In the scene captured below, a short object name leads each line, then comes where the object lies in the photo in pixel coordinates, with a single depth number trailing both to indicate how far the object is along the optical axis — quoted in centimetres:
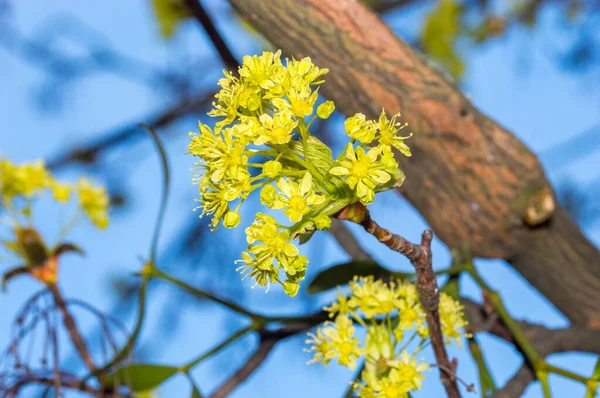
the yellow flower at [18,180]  55
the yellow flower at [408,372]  37
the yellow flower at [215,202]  34
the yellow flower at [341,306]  40
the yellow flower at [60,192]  58
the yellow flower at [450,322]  40
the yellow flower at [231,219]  34
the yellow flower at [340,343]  39
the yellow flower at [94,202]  60
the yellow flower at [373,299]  39
